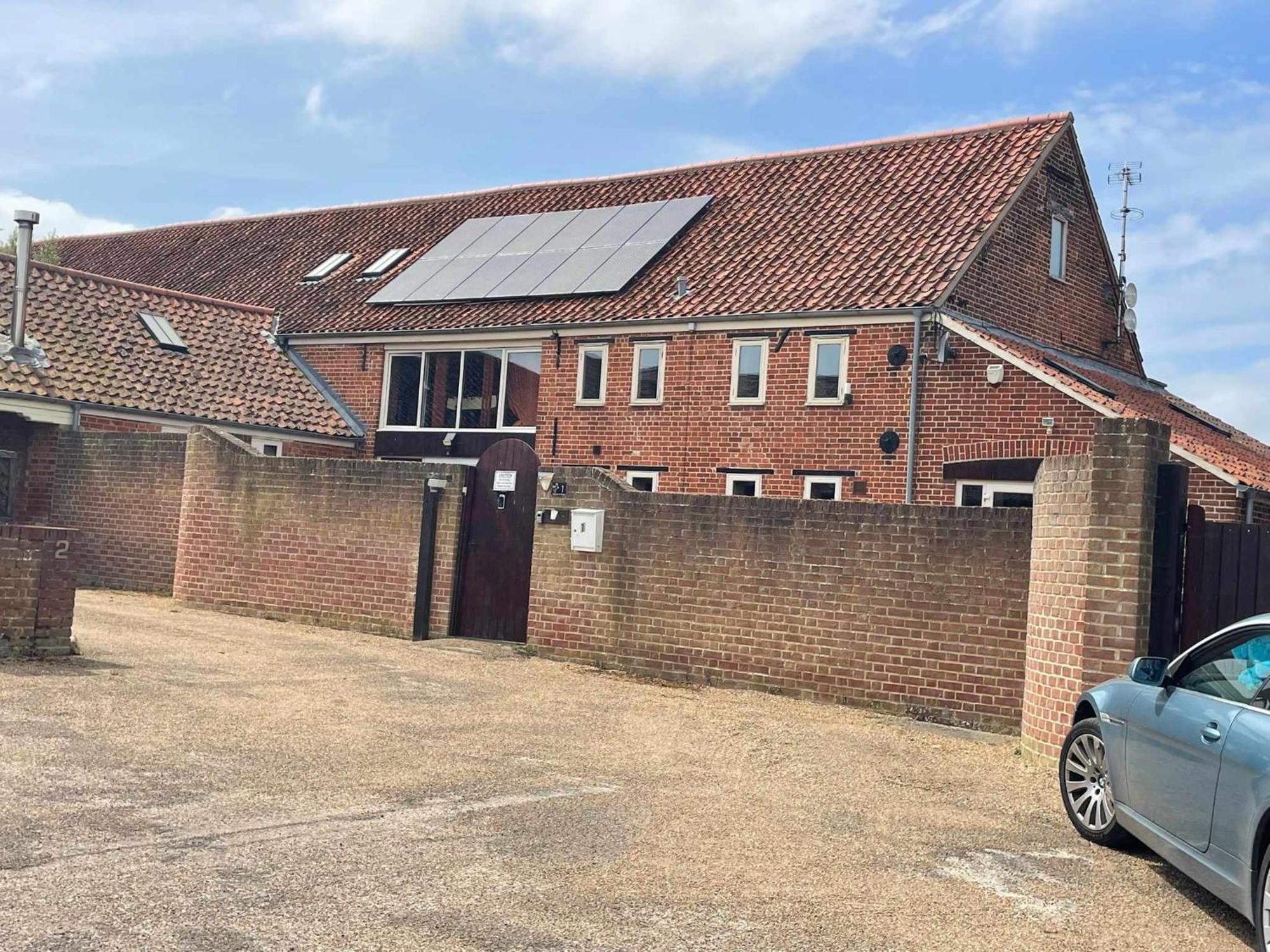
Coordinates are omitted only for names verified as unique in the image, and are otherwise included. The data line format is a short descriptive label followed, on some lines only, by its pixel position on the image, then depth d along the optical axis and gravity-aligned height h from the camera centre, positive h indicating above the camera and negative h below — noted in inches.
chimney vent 823.1 +128.5
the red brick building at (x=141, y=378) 802.2 +89.1
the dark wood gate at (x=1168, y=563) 378.9 +4.7
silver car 211.2 -33.9
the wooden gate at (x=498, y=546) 606.2 -6.5
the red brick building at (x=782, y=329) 751.7 +144.0
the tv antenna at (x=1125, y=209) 981.2 +271.0
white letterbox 559.5 +3.5
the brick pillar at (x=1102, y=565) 371.9 +2.6
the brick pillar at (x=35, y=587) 428.5 -28.6
